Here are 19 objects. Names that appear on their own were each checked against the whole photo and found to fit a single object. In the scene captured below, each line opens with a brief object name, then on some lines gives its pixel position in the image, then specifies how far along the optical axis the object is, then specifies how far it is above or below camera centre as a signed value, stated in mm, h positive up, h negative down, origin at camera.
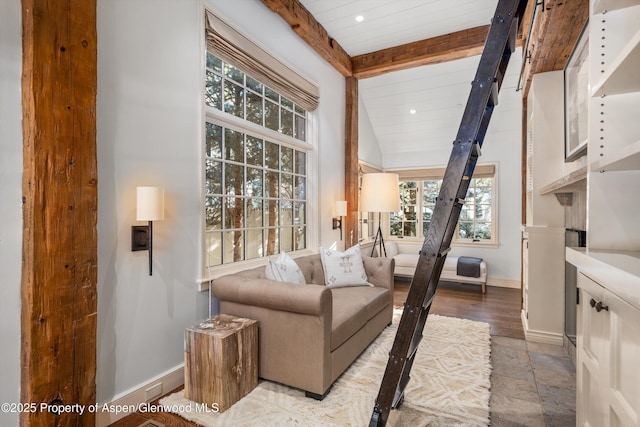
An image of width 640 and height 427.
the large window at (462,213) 5836 +29
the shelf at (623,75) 944 +448
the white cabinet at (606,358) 883 -460
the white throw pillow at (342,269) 3232 -554
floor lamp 4184 +269
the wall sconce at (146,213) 1893 +1
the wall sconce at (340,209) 4172 +57
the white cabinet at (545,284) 2973 -653
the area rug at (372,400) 1873 -1174
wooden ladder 1274 +193
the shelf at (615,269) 795 -157
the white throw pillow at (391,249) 6093 -659
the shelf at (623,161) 896 +163
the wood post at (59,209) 1491 +20
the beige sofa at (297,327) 2045 -752
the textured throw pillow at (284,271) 2547 -460
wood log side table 1940 -905
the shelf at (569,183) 1769 +203
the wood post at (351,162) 4551 +712
